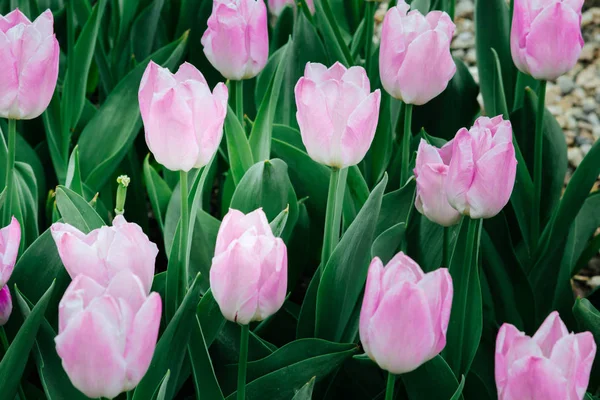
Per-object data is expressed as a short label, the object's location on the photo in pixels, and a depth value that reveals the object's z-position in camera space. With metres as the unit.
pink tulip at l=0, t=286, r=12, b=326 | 0.98
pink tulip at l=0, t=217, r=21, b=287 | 0.96
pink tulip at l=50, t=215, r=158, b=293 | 0.92
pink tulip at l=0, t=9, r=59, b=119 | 1.02
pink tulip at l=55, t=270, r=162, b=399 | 0.86
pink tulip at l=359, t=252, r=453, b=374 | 0.89
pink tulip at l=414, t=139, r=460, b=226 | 1.01
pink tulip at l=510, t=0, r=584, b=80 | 1.12
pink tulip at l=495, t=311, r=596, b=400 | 0.88
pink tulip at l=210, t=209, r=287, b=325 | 0.92
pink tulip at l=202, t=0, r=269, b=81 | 1.14
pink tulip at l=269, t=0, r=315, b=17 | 1.43
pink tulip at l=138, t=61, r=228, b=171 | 0.96
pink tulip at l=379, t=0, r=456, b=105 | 1.09
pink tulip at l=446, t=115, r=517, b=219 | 0.97
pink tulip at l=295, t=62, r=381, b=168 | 0.99
